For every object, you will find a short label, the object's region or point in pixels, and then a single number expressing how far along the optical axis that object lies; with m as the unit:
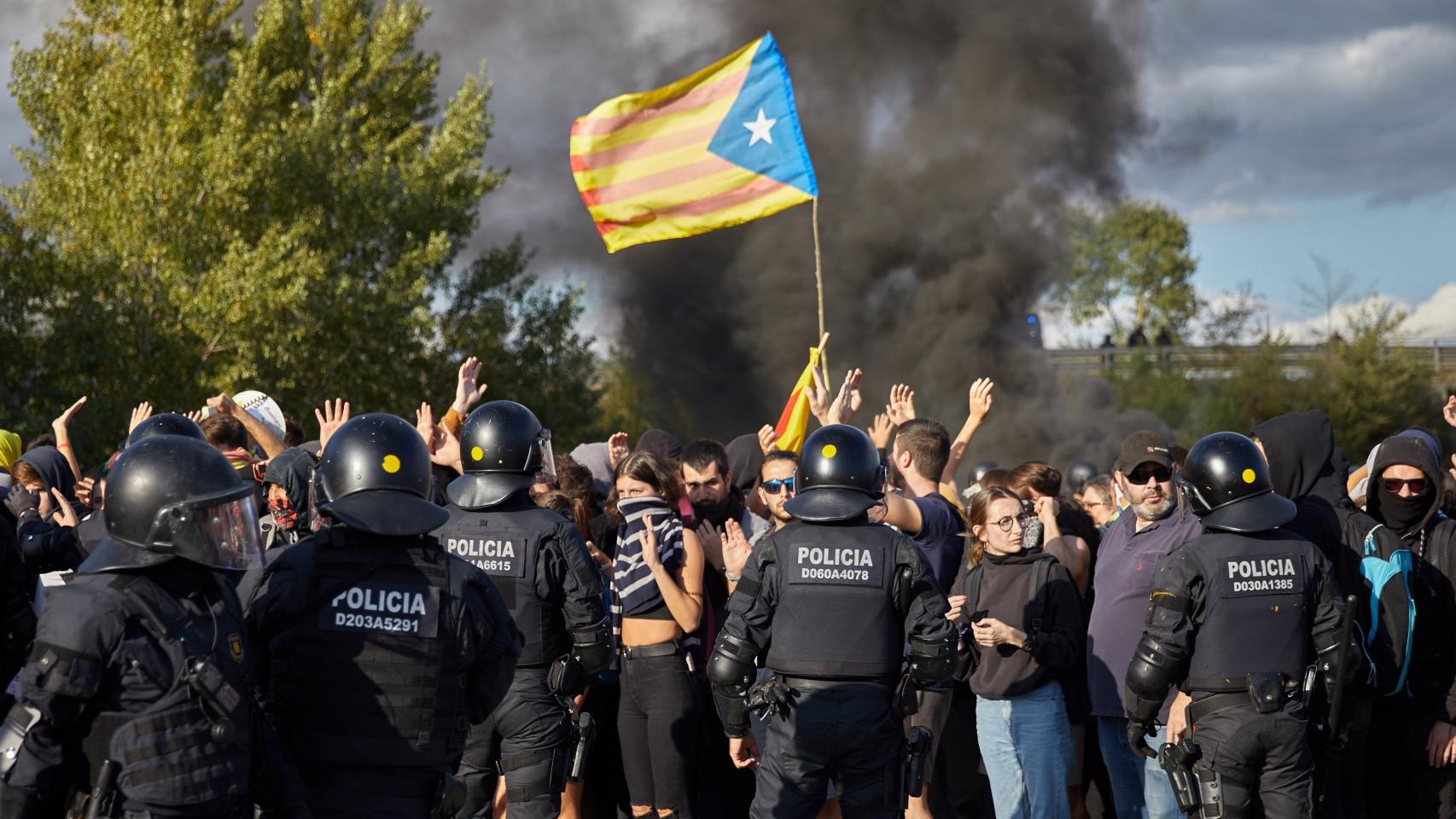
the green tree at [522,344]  24.03
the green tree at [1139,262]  51.19
